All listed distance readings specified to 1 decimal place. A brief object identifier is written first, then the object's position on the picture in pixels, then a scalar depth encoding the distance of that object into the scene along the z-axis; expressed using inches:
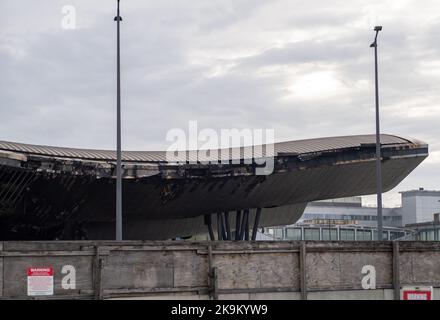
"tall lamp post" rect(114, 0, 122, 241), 1271.4
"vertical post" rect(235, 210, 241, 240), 2758.4
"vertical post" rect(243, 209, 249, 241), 2755.9
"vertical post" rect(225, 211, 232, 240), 2758.4
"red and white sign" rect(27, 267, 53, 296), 624.4
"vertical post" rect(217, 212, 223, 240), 2775.6
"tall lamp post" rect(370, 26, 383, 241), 1412.4
